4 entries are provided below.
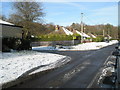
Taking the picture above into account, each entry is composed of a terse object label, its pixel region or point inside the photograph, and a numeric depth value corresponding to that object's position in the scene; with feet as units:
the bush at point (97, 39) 209.77
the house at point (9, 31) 66.31
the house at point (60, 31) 176.24
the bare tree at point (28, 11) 110.93
